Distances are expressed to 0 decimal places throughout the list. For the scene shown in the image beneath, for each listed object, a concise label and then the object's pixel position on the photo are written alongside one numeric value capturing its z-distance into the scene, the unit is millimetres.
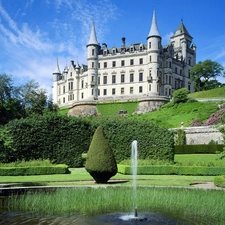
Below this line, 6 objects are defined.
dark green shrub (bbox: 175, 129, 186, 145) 35781
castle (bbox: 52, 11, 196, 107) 65312
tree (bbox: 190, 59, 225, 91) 67812
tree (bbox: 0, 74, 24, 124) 34844
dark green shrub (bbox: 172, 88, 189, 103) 51625
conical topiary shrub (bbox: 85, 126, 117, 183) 14453
